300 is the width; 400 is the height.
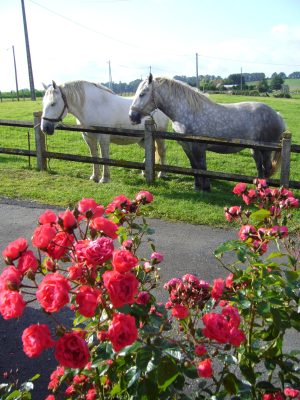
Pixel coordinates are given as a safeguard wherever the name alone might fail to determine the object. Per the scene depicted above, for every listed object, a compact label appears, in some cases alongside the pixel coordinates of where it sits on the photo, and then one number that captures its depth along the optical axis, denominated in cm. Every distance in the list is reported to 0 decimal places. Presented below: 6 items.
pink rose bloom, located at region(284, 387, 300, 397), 179
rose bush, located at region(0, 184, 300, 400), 140
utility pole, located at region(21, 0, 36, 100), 3553
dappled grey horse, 755
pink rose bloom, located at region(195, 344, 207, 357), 163
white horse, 813
